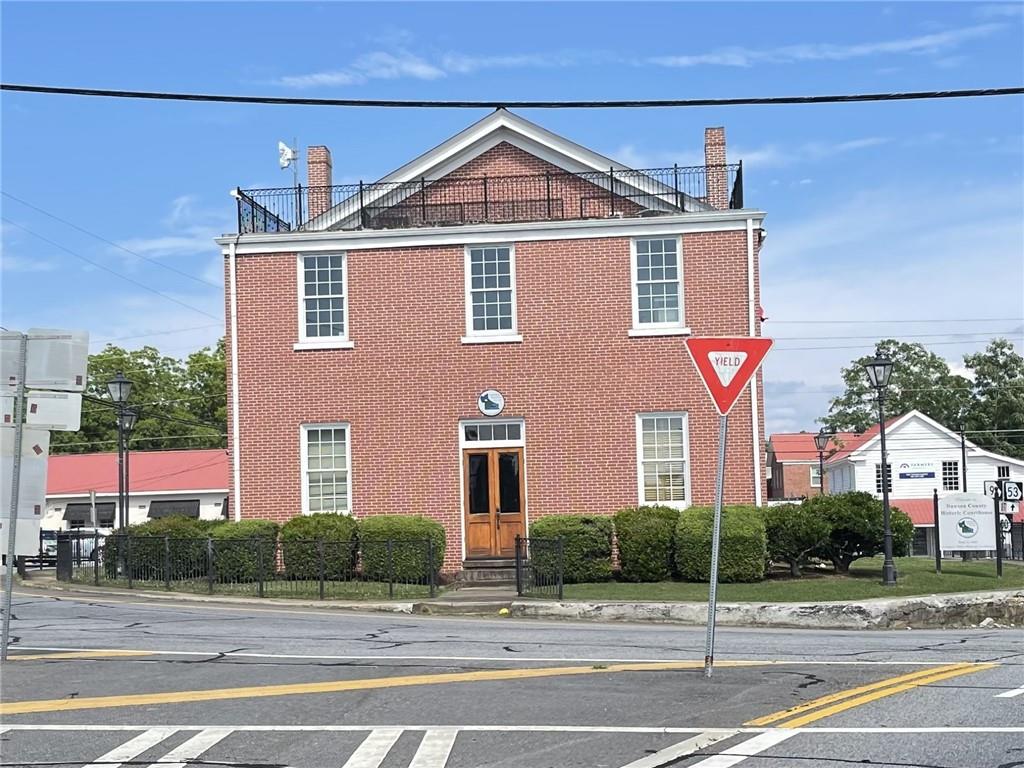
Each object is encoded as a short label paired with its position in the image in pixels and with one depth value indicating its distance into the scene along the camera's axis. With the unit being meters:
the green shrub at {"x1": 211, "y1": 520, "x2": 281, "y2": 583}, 23.41
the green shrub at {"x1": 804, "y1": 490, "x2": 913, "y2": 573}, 23.16
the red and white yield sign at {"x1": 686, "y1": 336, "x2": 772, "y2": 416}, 10.95
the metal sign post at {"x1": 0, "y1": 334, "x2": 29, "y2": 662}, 11.73
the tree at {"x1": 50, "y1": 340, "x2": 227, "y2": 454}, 70.38
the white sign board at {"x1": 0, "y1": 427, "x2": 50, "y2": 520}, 11.98
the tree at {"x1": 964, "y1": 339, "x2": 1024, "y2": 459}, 81.50
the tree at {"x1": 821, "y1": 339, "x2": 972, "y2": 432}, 84.88
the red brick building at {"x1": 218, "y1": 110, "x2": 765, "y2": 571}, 25.41
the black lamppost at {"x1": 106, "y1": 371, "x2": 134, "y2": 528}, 27.94
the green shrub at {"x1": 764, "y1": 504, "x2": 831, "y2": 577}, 23.03
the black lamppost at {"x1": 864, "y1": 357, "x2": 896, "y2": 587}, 21.91
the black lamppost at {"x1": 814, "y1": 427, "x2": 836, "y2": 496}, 46.00
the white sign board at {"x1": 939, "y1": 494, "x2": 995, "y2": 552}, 25.55
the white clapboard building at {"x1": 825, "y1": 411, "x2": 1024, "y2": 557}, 64.69
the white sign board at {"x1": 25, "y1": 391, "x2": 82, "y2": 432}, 12.04
